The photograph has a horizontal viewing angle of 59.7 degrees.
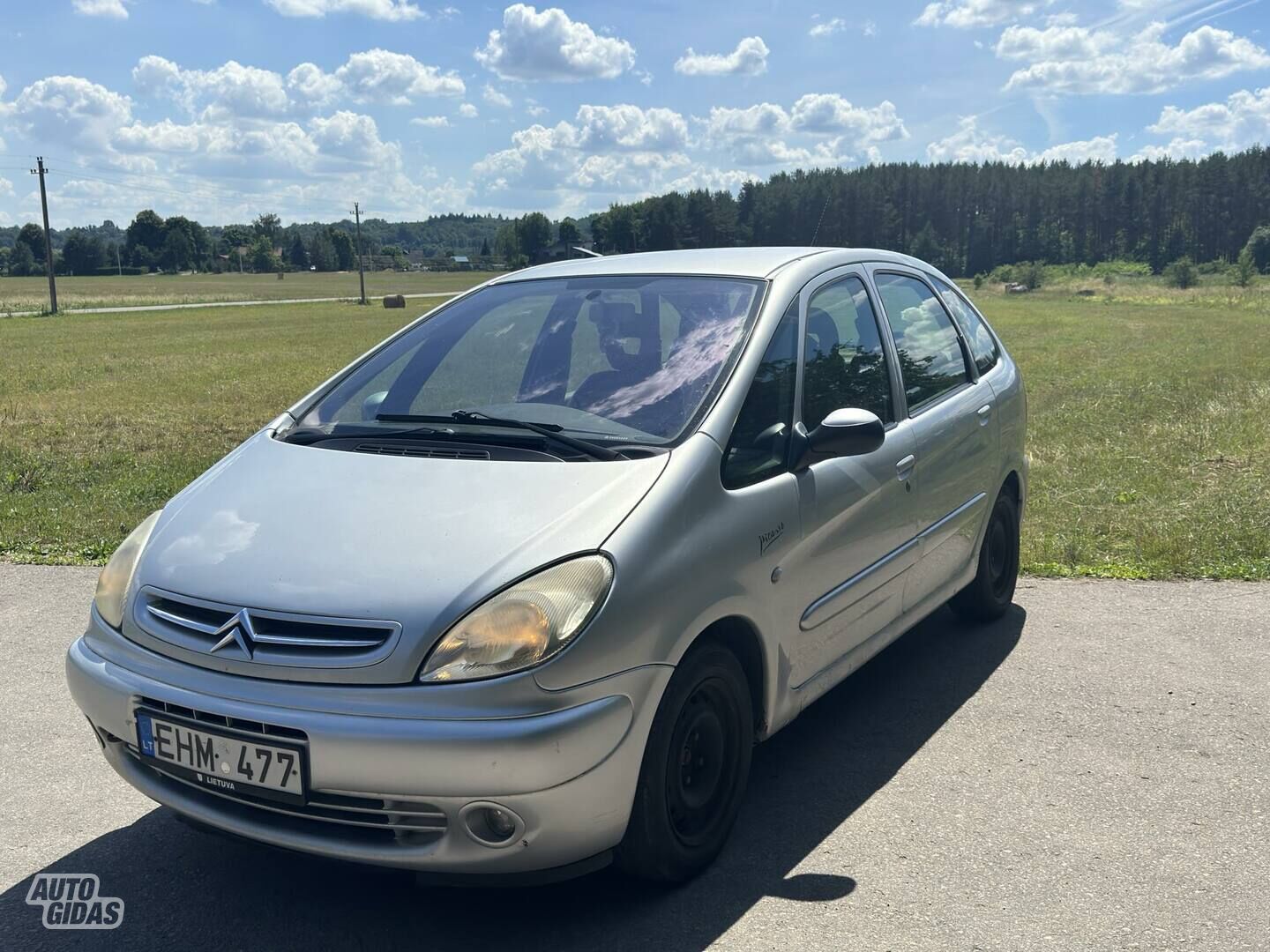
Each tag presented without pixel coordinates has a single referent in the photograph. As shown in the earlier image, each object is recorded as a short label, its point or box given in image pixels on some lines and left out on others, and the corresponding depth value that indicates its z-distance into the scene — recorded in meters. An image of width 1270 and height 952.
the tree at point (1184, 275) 88.19
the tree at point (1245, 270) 88.94
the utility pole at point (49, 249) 54.53
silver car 2.52
